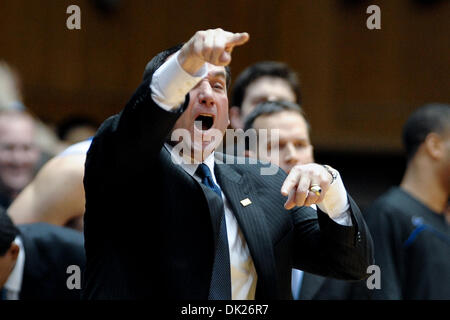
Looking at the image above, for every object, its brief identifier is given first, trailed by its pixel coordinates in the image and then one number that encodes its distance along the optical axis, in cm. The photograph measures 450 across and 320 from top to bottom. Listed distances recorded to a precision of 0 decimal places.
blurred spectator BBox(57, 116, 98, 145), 911
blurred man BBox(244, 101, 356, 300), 563
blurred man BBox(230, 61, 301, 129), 693
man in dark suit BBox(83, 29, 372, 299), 309
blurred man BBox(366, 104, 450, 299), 639
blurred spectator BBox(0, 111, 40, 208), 813
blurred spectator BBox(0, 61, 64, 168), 903
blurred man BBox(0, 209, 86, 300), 580
